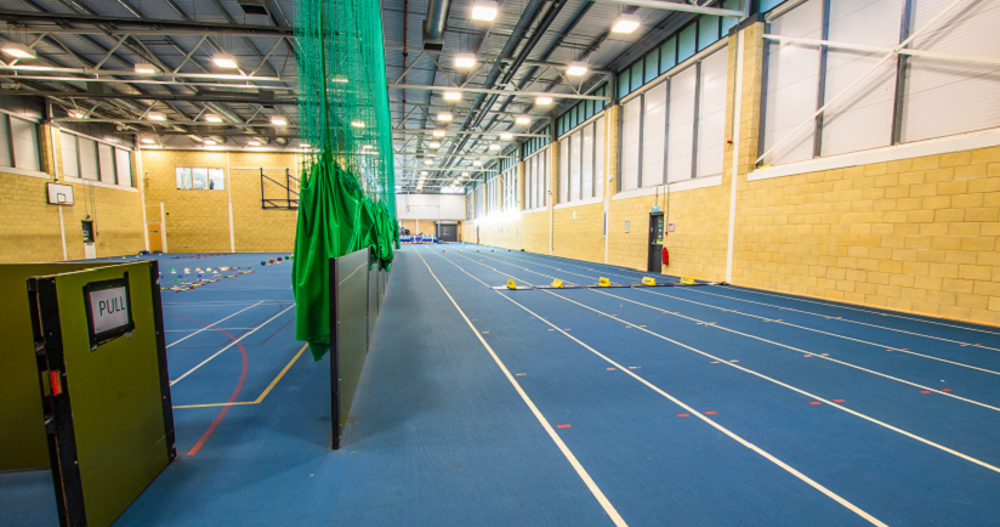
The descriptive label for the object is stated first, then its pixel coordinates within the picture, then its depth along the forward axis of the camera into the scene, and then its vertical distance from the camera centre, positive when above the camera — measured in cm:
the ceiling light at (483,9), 889 +502
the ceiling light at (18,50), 974 +462
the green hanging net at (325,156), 322 +75
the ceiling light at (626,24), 977 +519
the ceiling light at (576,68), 1241 +517
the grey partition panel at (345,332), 255 -78
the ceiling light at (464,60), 1152 +503
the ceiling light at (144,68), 1176 +487
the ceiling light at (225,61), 1165 +507
